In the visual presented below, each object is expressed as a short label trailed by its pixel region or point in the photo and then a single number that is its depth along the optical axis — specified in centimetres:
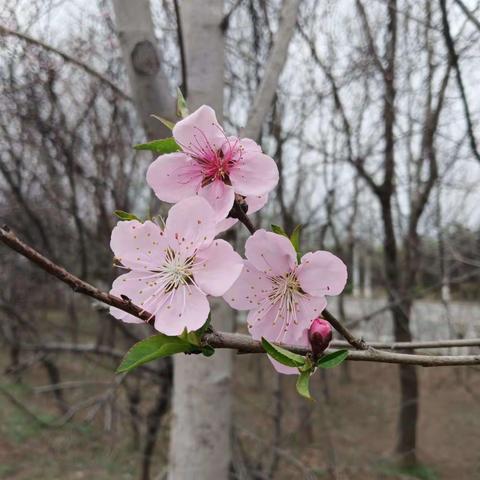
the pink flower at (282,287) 15
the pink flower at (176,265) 14
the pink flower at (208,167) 15
